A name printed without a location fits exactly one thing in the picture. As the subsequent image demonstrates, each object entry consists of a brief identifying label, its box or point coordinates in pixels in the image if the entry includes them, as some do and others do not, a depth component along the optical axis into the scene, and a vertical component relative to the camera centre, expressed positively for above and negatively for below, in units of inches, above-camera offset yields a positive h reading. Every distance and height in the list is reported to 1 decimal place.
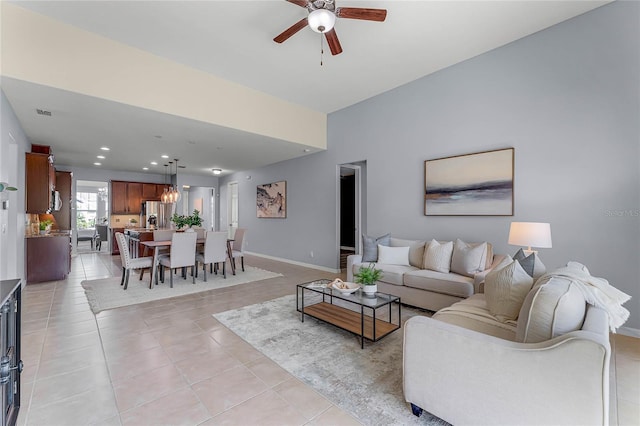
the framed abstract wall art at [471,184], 143.2 +15.8
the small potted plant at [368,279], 111.9 -26.2
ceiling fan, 97.3 +69.9
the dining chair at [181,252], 180.2 -25.0
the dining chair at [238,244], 227.6 -25.3
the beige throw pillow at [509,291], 77.5 -21.8
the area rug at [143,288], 150.8 -46.3
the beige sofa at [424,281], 125.6 -32.4
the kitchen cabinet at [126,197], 347.6 +21.5
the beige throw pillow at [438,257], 144.1 -22.6
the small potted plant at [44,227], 213.0 -9.5
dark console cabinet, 50.7 -26.5
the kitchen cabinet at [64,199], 279.3 +15.3
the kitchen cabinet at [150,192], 368.8 +29.3
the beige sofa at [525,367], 45.6 -28.4
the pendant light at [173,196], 296.7 +19.0
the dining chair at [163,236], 213.3 -16.9
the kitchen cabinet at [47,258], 188.4 -29.6
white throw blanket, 57.2 -17.4
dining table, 177.7 -29.6
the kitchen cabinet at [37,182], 177.5 +20.4
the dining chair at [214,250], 196.4 -25.3
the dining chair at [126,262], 173.0 -30.2
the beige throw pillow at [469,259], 133.3 -22.2
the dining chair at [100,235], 374.6 -27.4
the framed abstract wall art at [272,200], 285.7 +14.5
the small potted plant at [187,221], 214.2 -5.3
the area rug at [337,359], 69.6 -47.5
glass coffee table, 98.8 -40.9
